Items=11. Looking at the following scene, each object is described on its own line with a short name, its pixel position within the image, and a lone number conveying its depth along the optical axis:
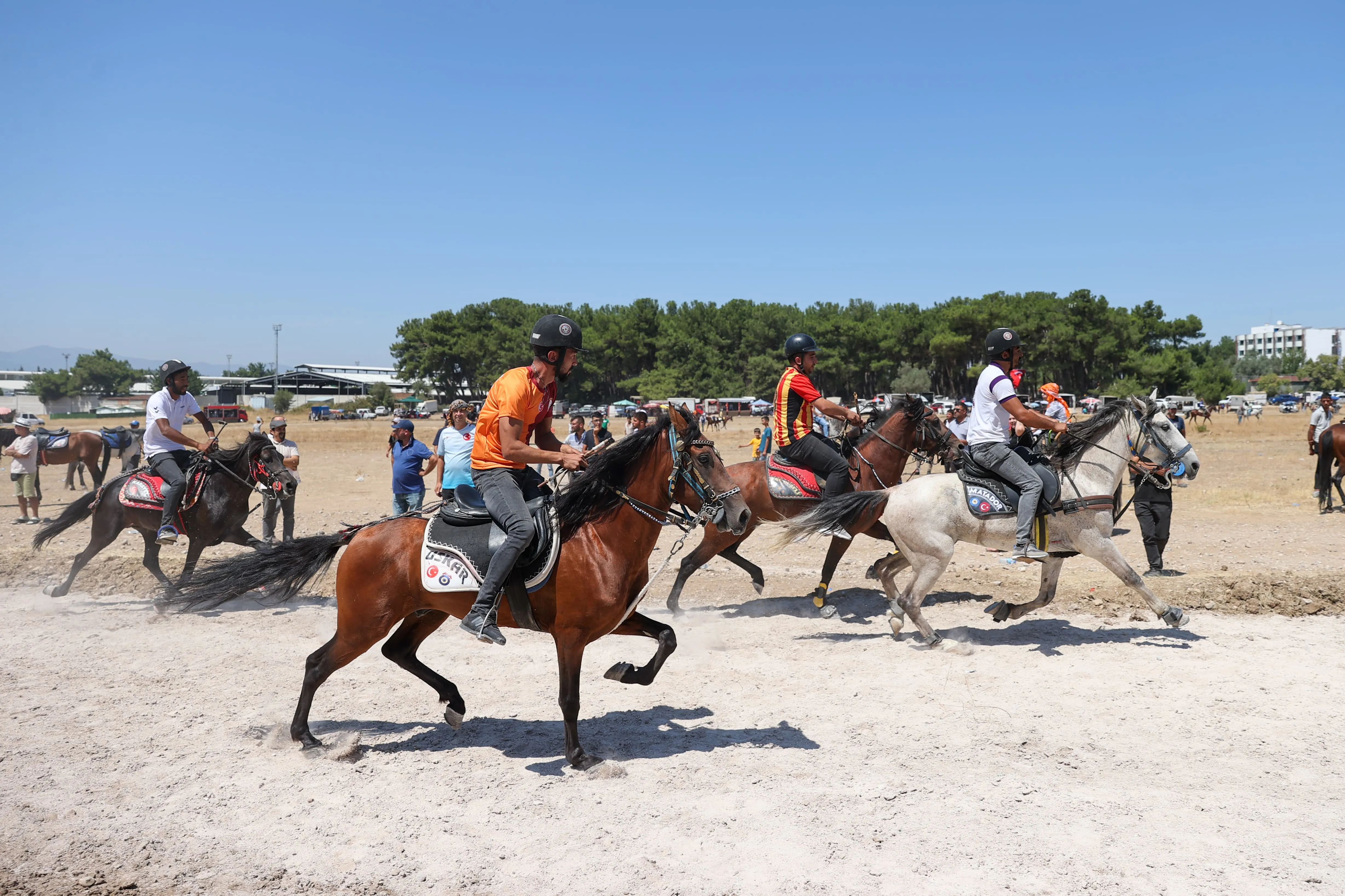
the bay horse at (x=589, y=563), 5.62
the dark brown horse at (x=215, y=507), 10.27
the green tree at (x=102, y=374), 130.38
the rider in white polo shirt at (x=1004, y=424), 8.12
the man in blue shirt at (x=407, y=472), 12.09
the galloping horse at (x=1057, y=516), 8.33
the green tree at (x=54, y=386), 120.56
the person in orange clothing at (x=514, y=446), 5.47
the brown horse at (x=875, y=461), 10.10
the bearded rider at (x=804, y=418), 9.66
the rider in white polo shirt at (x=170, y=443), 10.05
